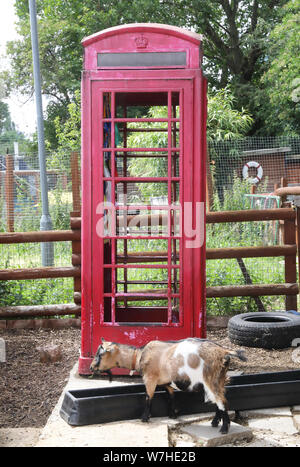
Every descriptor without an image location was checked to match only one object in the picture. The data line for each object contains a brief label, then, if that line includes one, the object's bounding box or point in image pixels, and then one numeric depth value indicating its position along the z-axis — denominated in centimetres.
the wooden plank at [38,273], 671
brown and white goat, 342
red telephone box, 465
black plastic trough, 364
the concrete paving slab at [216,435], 336
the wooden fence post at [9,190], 1332
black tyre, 543
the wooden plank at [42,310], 669
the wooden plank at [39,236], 668
